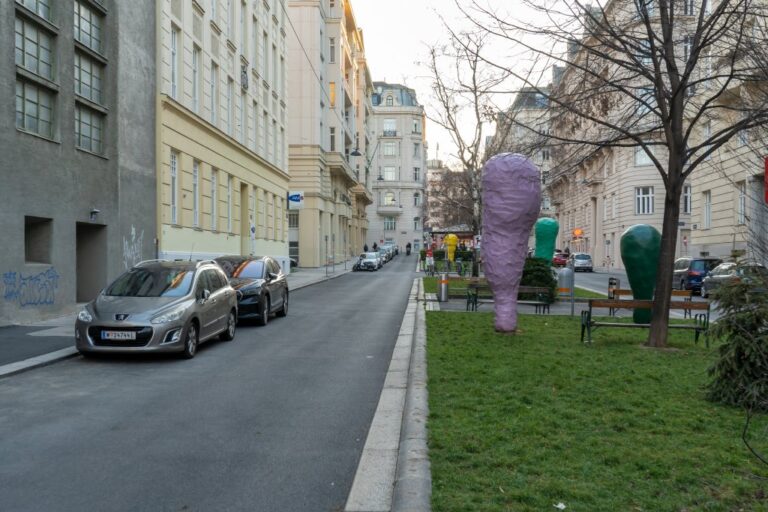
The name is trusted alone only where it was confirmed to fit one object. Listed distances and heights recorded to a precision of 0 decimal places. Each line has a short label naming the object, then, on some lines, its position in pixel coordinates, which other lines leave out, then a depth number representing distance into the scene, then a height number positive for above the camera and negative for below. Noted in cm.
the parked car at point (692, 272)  2923 -93
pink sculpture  1328 +47
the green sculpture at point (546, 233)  2647 +52
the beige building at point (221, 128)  2330 +460
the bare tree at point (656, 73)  1019 +273
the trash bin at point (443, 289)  2198 -136
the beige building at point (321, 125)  5097 +918
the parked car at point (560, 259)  5641 -94
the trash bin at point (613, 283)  2047 -99
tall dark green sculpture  1496 -21
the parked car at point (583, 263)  5562 -117
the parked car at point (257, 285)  1596 -100
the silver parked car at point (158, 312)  1065 -112
